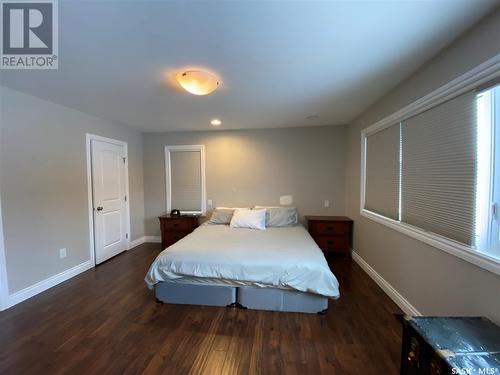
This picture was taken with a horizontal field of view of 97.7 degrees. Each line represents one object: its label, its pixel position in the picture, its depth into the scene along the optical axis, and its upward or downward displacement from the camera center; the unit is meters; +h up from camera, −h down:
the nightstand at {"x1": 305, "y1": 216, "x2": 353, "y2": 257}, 3.70 -0.89
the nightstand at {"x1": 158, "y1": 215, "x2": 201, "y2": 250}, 4.14 -0.86
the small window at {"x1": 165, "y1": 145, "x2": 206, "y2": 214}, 4.48 +0.08
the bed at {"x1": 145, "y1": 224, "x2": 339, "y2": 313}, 2.12 -0.96
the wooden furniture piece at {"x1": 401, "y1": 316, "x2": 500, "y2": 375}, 0.99 -0.83
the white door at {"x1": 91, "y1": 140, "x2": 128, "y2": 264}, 3.46 -0.28
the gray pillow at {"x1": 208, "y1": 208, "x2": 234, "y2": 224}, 3.86 -0.61
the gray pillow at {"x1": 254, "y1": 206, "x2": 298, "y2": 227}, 3.69 -0.60
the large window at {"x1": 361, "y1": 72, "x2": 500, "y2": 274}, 1.39 +0.05
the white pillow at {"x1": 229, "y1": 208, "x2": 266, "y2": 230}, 3.51 -0.61
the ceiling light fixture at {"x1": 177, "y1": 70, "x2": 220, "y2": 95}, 1.94 +0.92
